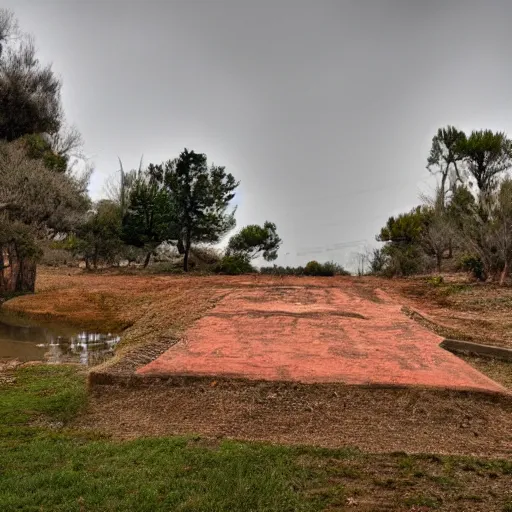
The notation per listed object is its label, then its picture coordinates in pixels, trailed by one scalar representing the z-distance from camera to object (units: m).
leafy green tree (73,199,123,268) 24.28
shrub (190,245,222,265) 28.41
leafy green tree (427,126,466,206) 26.02
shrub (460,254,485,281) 14.93
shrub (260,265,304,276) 23.41
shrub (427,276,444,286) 15.09
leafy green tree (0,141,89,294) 13.52
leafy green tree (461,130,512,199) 23.78
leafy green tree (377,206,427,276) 21.08
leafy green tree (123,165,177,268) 25.22
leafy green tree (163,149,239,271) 25.62
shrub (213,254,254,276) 23.03
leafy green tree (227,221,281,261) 29.89
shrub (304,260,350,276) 22.52
